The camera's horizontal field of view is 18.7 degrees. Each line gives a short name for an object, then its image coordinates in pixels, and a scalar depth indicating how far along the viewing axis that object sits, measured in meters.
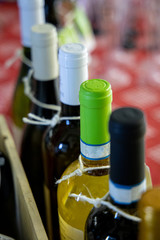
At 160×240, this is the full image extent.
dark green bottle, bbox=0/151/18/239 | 0.74
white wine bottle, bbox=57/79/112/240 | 0.50
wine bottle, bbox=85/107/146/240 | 0.41
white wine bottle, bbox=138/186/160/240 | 0.38
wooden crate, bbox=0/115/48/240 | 0.58
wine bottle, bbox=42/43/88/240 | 0.56
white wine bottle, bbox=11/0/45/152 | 0.79
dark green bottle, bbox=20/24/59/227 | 0.66
